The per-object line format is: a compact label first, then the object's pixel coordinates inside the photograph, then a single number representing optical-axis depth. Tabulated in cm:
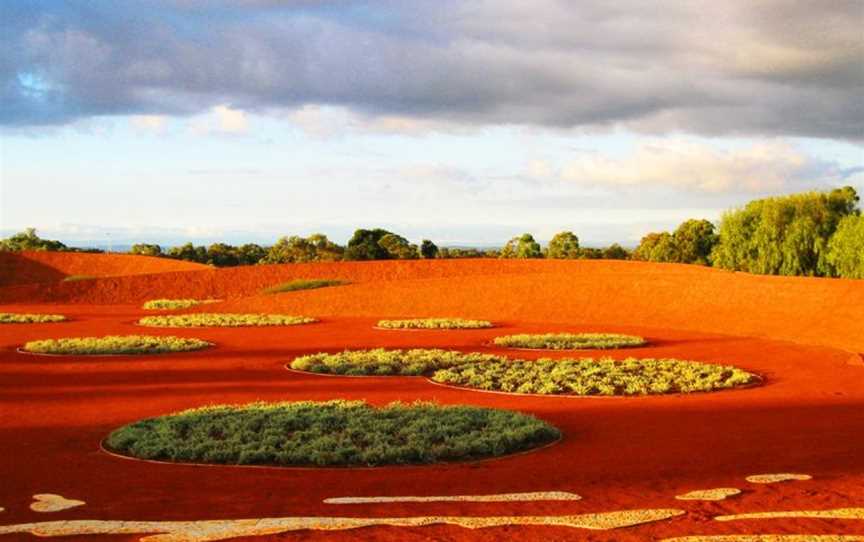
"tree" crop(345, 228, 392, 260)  6488
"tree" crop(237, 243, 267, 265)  7812
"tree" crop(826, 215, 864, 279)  4356
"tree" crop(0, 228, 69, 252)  7350
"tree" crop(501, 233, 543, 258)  6956
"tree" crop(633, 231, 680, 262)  7044
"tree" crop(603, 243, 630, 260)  7575
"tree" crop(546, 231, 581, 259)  7131
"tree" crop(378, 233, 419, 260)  6477
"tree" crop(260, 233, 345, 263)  7319
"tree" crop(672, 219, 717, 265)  7025
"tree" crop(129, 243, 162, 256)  8006
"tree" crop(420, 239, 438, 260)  6769
